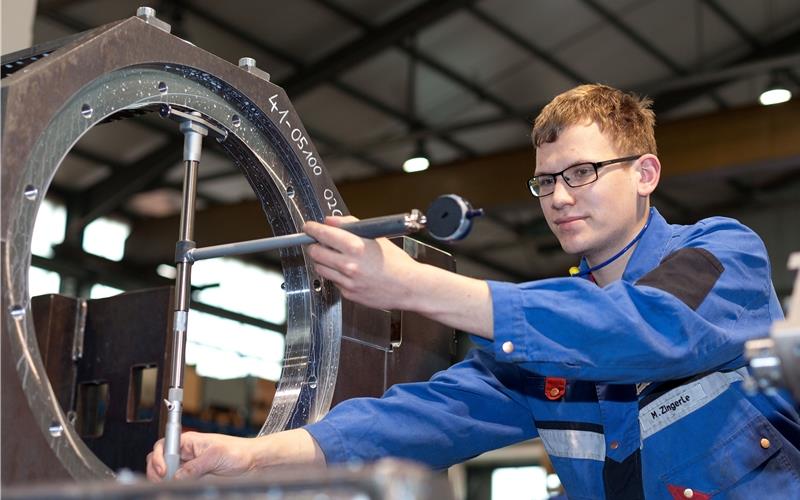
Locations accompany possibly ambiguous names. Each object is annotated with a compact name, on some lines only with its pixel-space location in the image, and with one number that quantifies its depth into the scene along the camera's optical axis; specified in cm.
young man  118
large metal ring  107
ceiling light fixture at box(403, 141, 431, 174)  709
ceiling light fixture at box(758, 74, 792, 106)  560
